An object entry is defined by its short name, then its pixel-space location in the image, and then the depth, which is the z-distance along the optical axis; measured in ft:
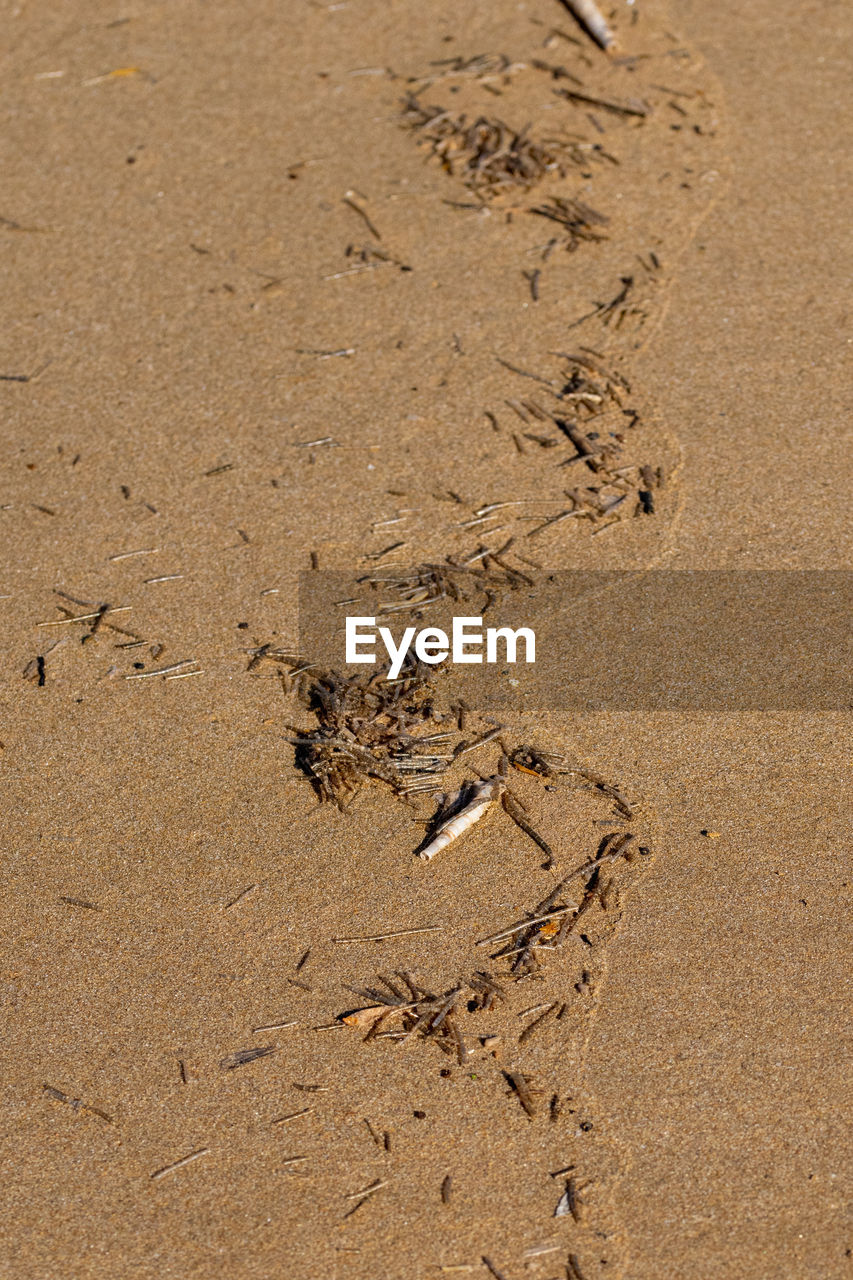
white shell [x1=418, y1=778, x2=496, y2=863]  10.26
